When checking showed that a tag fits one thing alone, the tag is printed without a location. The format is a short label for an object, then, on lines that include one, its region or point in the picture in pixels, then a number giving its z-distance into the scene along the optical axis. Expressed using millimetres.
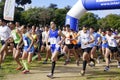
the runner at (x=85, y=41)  11704
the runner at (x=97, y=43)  12125
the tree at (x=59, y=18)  75519
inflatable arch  17145
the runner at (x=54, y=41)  11211
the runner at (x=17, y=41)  12750
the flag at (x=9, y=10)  14766
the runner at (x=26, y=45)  12221
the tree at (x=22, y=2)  65625
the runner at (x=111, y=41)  14320
